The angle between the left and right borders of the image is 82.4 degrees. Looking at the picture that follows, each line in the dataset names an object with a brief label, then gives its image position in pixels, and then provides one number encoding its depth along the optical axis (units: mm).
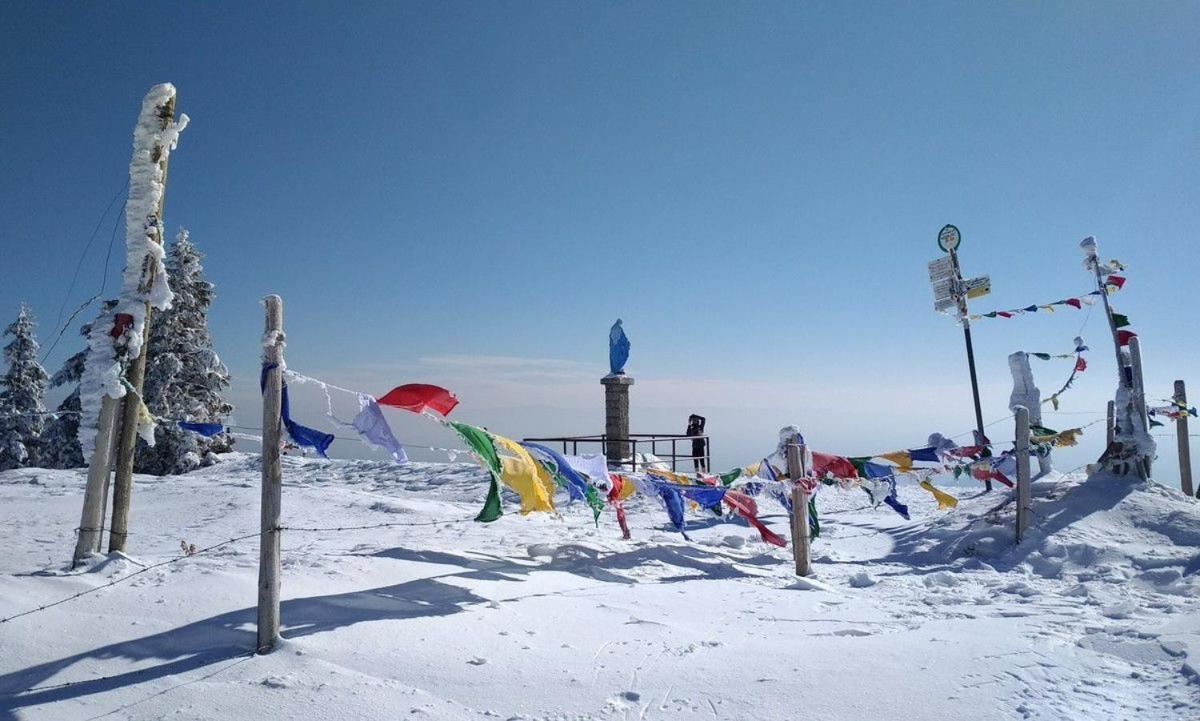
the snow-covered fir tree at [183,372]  20438
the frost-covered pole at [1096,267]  12492
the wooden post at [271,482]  4906
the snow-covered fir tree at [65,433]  22578
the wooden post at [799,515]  9352
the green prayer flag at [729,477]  10258
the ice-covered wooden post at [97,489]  6883
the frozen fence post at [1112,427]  11959
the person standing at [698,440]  19141
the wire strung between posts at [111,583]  5165
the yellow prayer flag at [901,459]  10758
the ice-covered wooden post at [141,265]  7223
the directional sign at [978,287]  15525
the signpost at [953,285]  15641
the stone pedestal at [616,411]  18125
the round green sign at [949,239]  16188
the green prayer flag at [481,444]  6512
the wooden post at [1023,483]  10320
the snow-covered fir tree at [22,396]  23328
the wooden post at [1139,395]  11531
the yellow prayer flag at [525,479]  7215
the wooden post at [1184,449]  14102
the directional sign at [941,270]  16094
